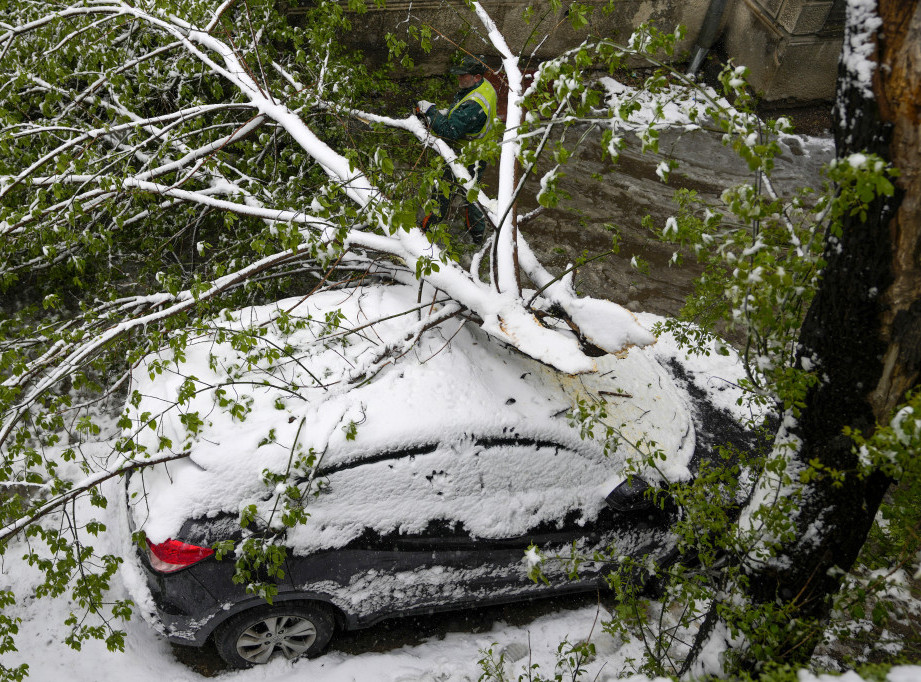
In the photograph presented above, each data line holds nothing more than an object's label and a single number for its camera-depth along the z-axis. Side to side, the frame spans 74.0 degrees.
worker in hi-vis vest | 5.16
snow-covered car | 2.99
